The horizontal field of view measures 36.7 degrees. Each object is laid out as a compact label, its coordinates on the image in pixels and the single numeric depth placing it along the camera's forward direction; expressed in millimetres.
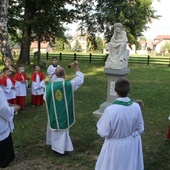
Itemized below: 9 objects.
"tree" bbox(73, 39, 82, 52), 76500
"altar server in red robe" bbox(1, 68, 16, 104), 7688
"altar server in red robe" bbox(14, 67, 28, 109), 8789
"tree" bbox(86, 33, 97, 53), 24609
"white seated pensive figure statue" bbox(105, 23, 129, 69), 7734
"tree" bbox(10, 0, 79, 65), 19422
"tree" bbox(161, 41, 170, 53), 98988
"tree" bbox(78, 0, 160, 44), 21250
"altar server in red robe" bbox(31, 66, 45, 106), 9367
